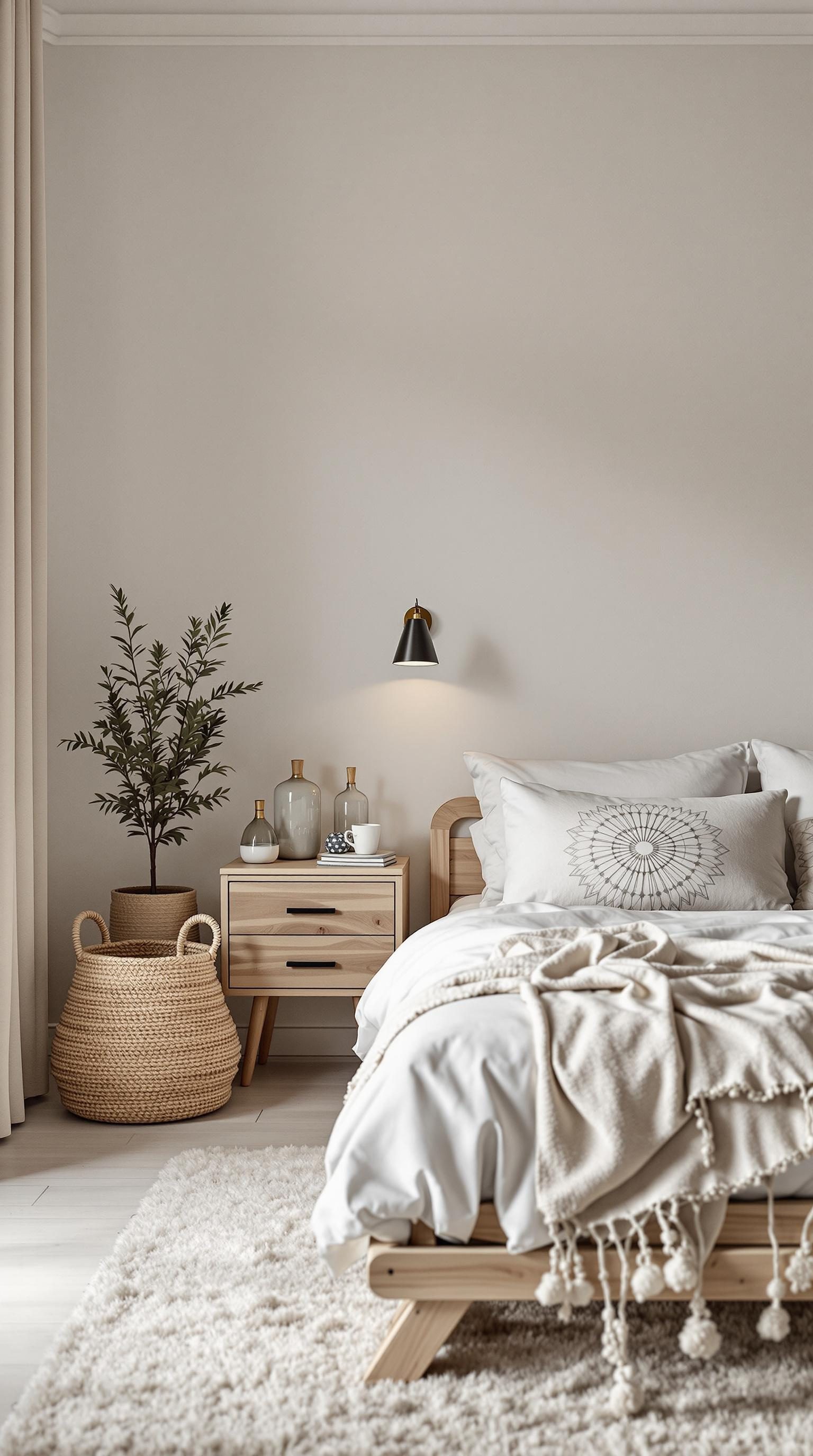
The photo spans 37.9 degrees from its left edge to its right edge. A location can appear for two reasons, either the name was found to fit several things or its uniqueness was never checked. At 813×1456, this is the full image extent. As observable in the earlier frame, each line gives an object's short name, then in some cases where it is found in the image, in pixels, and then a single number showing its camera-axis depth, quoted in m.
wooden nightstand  3.30
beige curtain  2.98
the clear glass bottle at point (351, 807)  3.55
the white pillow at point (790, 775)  3.23
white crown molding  3.57
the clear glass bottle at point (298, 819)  3.49
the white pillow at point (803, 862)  3.06
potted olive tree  3.36
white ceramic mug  3.39
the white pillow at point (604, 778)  3.29
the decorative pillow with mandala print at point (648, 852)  2.89
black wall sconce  3.46
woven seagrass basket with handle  3.05
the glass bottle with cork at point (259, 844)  3.43
